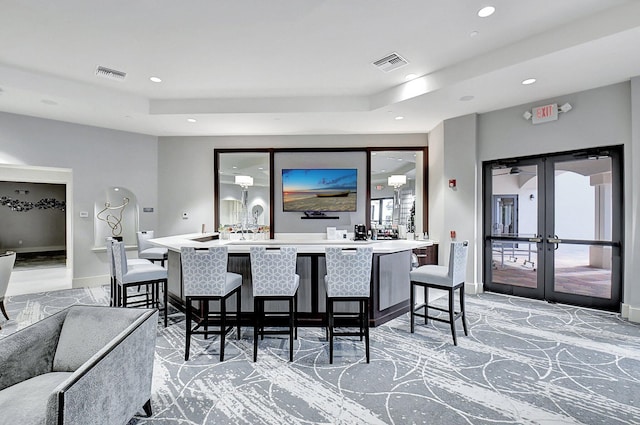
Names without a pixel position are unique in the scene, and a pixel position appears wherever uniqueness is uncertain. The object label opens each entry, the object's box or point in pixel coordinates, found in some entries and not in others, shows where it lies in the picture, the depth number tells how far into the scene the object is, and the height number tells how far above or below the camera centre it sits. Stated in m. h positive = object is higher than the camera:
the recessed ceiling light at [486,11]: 2.66 +1.87
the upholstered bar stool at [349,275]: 2.74 -0.58
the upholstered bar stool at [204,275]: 2.78 -0.58
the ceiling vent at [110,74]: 3.83 +1.88
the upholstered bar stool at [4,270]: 3.40 -0.66
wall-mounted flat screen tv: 5.95 +0.51
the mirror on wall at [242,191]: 6.15 +0.50
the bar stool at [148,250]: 4.76 -0.61
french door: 3.90 -0.19
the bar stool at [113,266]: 3.60 -0.65
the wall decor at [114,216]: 5.75 -0.04
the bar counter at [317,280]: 3.45 -0.79
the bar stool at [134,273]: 3.32 -0.69
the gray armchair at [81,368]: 1.27 -0.81
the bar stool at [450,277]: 3.04 -0.69
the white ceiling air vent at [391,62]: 3.55 +1.90
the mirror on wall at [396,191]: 5.98 +0.50
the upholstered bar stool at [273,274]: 2.78 -0.57
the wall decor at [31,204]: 9.33 +0.33
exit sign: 4.15 +1.45
